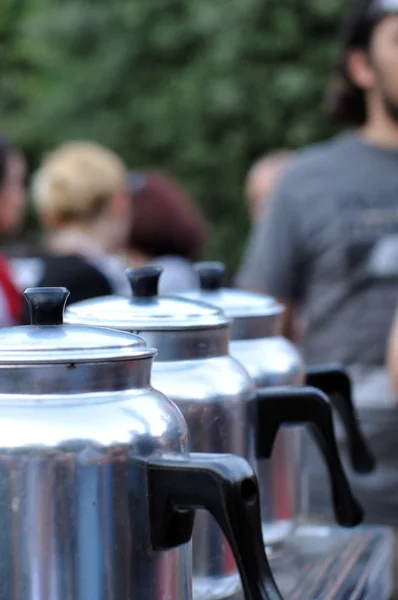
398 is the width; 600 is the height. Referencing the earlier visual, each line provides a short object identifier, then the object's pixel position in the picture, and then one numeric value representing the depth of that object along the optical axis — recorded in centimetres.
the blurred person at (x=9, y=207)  499
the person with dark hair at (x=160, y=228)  657
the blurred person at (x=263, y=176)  840
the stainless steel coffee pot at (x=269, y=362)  213
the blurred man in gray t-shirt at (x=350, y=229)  388
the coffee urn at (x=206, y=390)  177
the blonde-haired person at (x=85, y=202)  573
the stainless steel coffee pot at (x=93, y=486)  140
